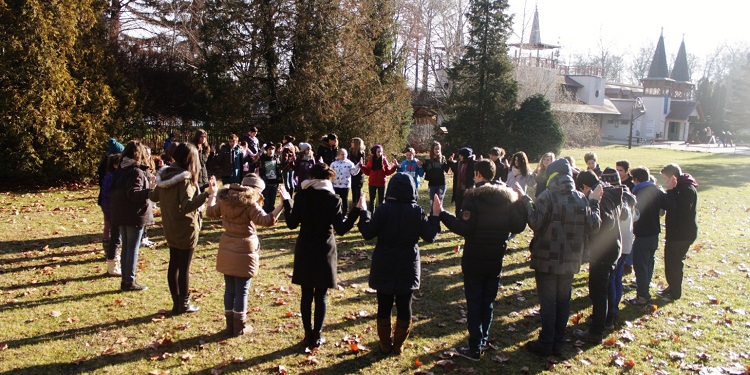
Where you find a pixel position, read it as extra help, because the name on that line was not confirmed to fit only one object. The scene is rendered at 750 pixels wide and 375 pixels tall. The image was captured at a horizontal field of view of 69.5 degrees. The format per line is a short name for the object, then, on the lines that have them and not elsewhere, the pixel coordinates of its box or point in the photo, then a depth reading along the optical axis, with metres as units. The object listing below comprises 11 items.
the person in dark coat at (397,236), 5.20
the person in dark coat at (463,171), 11.27
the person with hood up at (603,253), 6.17
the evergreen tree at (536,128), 29.75
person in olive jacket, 6.08
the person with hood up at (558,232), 5.53
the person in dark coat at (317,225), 5.36
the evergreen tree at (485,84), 29.55
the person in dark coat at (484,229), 5.32
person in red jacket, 11.65
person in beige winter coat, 5.58
